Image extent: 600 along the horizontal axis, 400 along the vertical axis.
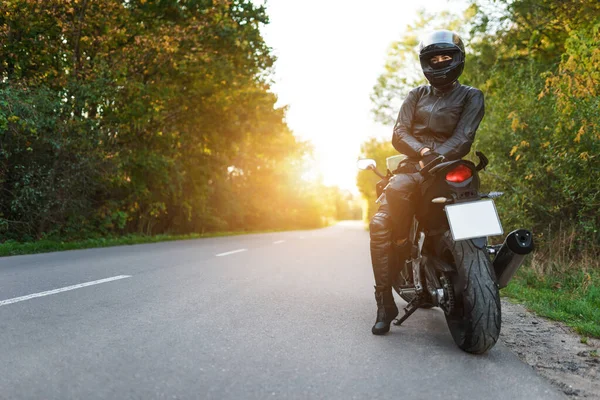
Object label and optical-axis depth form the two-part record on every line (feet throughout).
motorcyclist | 13.20
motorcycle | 11.18
